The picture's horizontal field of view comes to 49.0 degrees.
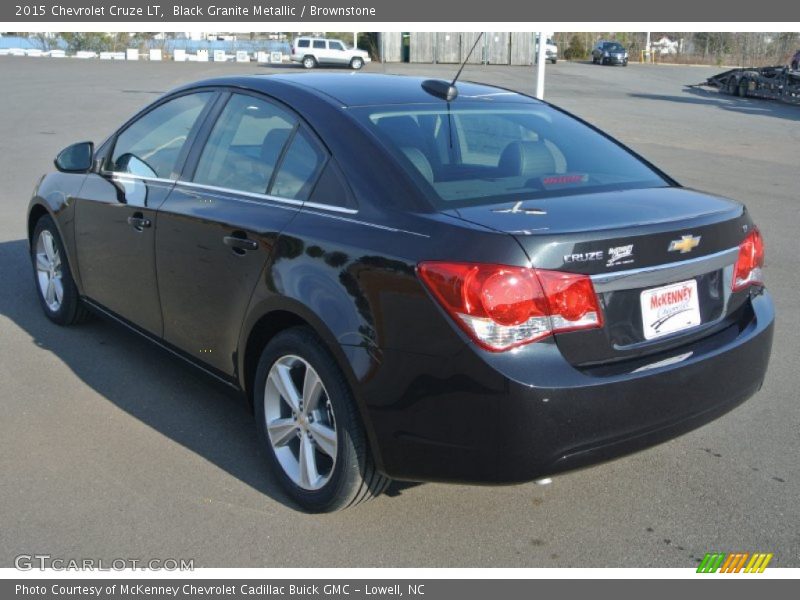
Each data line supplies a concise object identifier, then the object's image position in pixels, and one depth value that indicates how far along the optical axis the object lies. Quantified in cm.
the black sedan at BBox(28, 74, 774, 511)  296
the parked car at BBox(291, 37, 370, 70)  4978
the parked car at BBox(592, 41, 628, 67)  6019
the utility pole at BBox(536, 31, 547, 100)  1541
